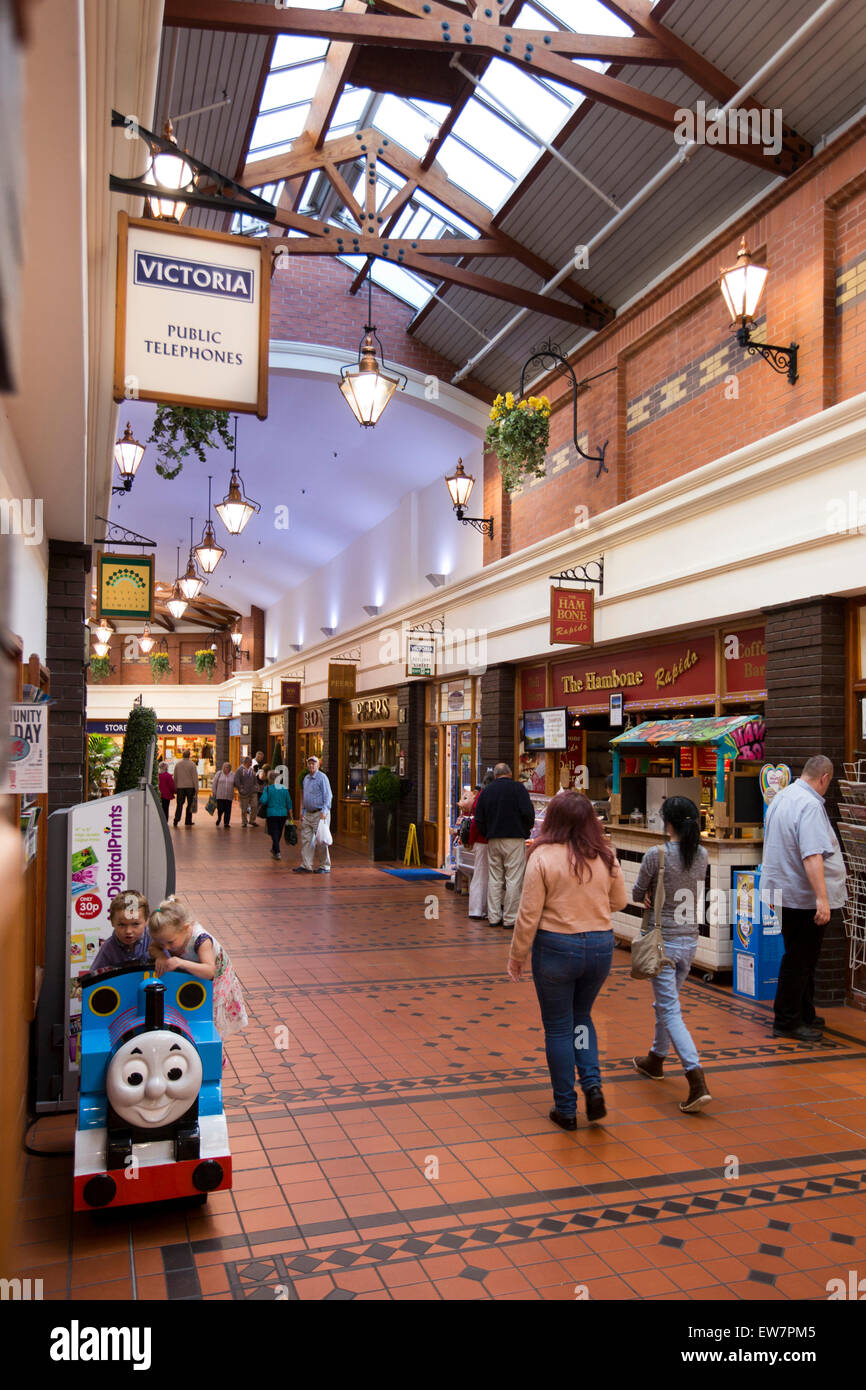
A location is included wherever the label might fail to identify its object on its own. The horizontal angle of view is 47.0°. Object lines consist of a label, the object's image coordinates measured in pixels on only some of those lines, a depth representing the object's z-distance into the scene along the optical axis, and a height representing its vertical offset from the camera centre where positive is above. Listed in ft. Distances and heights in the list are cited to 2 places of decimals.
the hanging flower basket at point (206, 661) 111.45 +8.30
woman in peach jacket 14.53 -3.05
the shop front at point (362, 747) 57.26 -0.80
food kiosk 23.72 -1.59
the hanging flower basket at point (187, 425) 24.02 +7.60
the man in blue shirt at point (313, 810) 44.34 -3.47
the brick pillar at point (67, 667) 23.88 +1.65
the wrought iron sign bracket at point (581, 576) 31.96 +5.22
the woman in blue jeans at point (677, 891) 15.79 -2.53
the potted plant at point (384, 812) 50.34 -3.98
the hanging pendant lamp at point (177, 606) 61.31 +7.90
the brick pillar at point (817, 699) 21.57 +0.79
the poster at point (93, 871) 15.34 -2.14
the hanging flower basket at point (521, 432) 32.76 +9.97
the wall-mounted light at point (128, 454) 32.99 +9.32
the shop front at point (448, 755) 44.62 -0.97
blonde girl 12.80 -2.88
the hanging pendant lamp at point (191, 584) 54.85 +8.31
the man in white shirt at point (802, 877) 18.78 -2.70
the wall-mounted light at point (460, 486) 38.99 +9.73
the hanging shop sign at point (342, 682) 63.57 +3.34
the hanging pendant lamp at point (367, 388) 24.03 +8.45
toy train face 11.39 -4.49
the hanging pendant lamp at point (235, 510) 35.88 +8.16
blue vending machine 22.03 -4.71
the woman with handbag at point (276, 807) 52.11 -3.85
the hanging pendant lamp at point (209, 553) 45.27 +8.29
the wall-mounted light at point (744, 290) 22.57 +10.11
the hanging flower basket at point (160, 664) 113.70 +8.03
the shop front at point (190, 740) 116.98 -0.69
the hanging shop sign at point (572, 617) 31.48 +3.74
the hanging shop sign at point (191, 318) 13.35 +5.74
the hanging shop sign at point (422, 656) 47.21 +3.71
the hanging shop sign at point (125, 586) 31.09 +4.69
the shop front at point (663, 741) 24.23 -0.16
